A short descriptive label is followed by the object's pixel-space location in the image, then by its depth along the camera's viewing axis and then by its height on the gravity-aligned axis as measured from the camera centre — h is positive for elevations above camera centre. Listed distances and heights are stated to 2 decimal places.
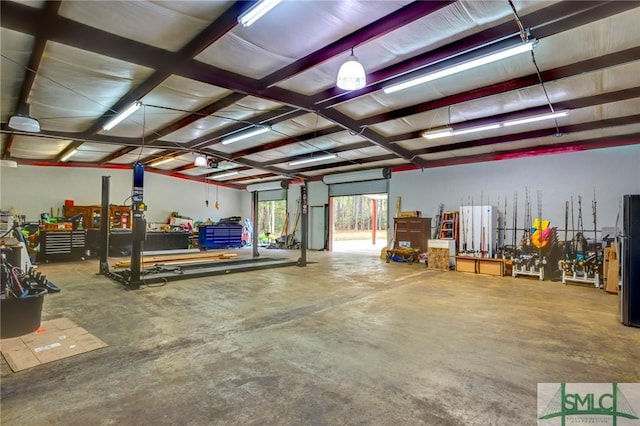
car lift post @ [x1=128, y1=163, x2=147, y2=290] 5.29 -0.31
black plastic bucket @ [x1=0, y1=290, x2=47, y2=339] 3.00 -1.02
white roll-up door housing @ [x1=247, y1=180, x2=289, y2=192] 13.60 +1.44
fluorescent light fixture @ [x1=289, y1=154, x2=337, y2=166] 9.34 +1.84
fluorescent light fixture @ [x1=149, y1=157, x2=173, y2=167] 10.79 +2.01
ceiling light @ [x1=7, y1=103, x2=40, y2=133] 4.70 +1.40
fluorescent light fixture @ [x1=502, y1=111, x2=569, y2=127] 5.37 +1.89
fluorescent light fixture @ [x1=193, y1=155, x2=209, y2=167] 9.02 +1.63
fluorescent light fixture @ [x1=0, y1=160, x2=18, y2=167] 8.26 +1.34
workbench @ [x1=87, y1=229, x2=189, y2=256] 9.45 -0.88
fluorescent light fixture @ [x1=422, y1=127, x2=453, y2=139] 6.42 +1.87
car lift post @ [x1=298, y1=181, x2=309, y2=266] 8.12 -0.27
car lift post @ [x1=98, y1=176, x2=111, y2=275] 6.39 -0.24
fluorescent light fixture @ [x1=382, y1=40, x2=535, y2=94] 3.47 +1.96
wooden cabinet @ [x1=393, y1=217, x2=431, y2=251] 9.18 -0.36
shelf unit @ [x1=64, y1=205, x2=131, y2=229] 10.66 +0.00
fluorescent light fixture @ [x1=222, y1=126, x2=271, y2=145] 6.98 +1.99
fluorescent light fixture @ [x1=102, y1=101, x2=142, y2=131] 5.36 +1.91
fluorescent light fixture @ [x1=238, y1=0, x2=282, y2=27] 2.77 +1.92
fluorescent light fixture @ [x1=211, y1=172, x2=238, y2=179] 13.07 +1.85
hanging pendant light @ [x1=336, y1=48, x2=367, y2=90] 3.26 +1.53
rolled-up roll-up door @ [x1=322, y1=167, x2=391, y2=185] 10.43 +1.55
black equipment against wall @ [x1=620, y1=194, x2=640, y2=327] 3.59 -0.48
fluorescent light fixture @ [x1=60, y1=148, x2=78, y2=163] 9.12 +1.87
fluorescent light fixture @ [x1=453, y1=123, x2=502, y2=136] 6.17 +1.91
